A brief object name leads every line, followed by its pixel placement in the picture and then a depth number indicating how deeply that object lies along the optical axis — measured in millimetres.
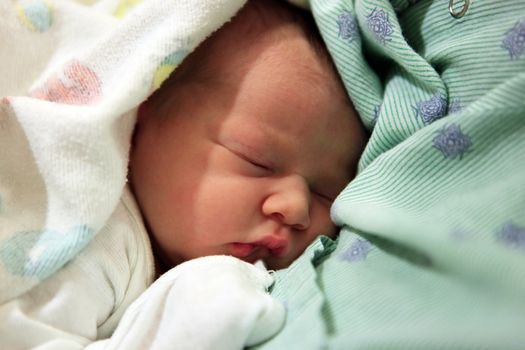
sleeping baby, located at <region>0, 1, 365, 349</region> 359
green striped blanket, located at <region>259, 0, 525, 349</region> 298
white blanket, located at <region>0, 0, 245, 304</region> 355
